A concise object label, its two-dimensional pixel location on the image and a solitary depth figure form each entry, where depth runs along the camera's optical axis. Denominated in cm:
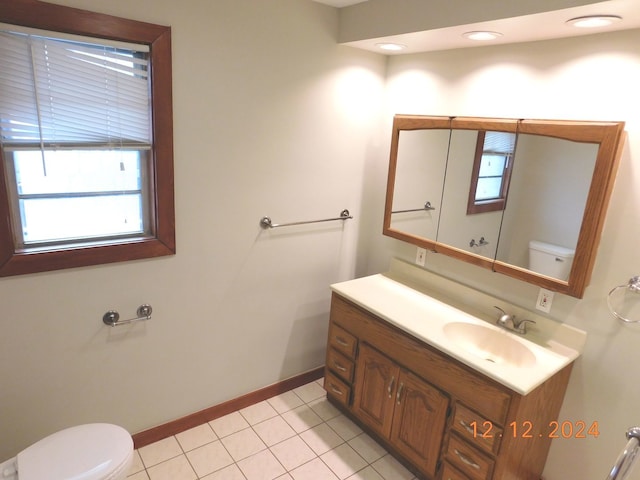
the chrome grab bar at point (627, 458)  109
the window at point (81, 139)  152
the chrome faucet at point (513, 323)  193
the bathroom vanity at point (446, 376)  165
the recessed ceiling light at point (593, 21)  142
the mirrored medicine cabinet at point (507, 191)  167
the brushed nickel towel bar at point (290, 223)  228
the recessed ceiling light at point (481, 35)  178
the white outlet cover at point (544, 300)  186
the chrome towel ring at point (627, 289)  161
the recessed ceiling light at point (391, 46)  221
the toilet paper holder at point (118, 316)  187
